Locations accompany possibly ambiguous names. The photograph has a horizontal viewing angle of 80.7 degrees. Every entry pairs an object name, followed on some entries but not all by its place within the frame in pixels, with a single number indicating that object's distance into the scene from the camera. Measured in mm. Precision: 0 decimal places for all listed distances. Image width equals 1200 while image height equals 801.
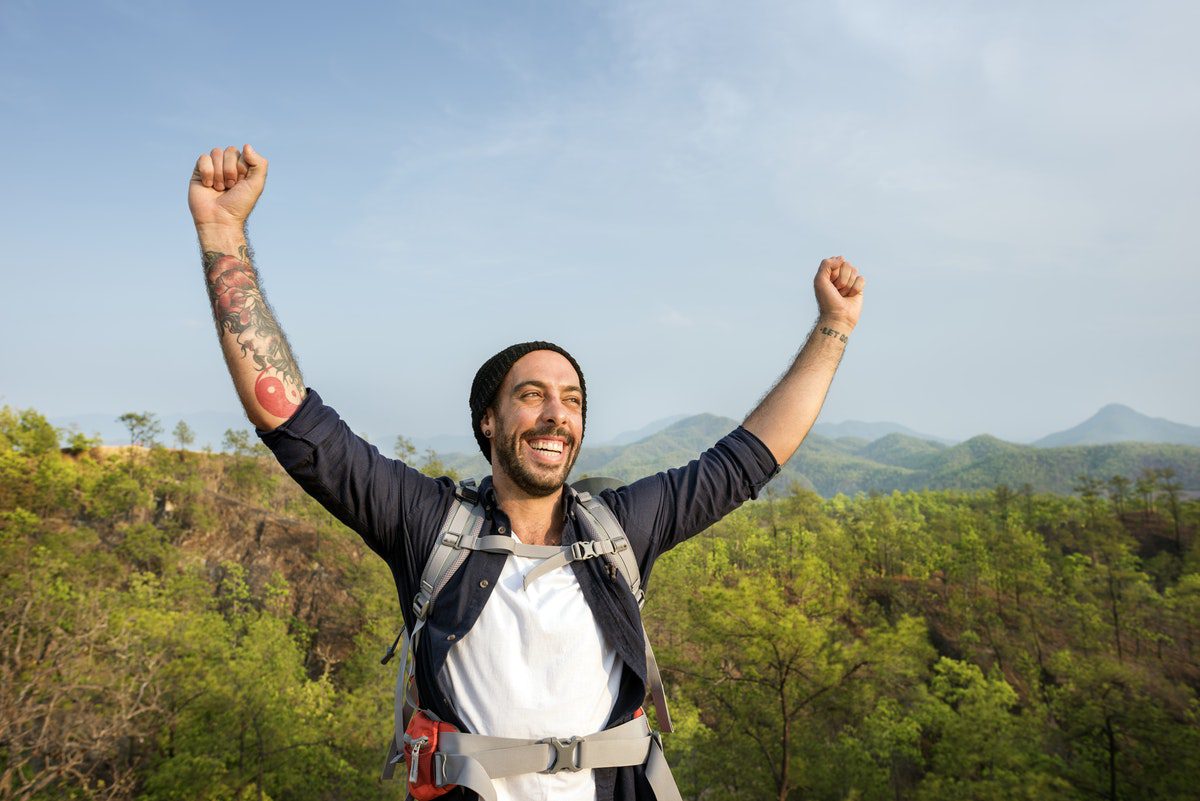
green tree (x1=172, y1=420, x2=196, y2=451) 54844
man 1847
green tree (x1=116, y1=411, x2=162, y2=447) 47688
